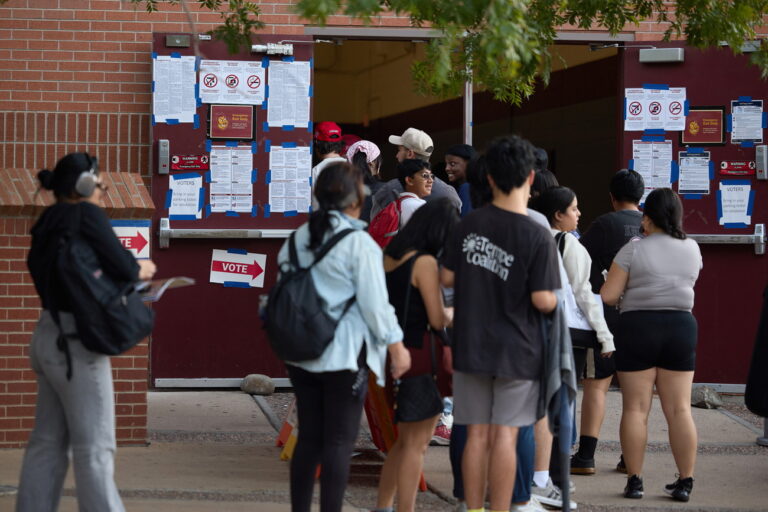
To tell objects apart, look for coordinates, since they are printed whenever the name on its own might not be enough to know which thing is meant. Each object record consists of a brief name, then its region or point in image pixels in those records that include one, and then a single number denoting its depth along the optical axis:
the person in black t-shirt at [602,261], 12.71
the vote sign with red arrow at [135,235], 12.68
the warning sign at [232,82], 16.80
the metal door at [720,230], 17.37
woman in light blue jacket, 8.94
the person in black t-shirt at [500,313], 9.26
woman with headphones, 8.64
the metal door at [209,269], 16.75
